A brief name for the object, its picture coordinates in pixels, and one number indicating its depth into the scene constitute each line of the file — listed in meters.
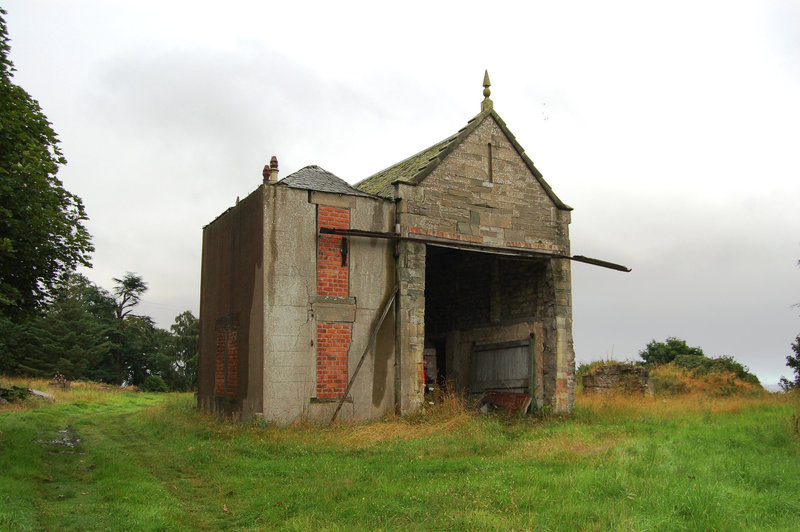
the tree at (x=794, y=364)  26.78
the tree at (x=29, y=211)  11.01
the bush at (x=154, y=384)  44.41
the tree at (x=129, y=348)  48.03
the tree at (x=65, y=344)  41.32
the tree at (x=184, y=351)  48.38
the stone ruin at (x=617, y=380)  22.58
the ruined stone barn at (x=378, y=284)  14.55
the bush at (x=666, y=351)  36.41
